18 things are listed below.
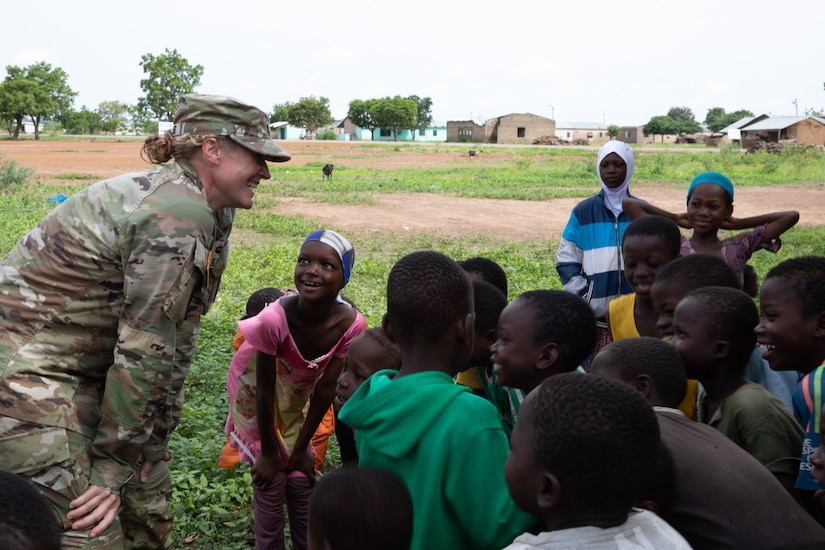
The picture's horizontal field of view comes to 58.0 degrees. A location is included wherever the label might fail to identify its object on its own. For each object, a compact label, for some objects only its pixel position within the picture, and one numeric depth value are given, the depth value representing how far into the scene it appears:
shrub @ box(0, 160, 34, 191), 18.58
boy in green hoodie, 1.77
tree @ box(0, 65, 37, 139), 63.66
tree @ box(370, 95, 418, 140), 82.69
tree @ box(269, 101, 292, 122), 85.48
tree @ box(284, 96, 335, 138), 83.31
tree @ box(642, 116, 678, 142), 80.44
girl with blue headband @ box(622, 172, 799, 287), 4.18
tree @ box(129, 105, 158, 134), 77.63
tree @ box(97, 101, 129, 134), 94.62
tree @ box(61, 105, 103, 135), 80.12
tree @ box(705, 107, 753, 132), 88.96
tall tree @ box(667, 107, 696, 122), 111.99
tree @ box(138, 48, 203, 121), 74.44
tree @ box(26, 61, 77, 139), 65.94
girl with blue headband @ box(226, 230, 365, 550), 3.28
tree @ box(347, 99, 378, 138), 85.62
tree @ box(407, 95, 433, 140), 99.44
